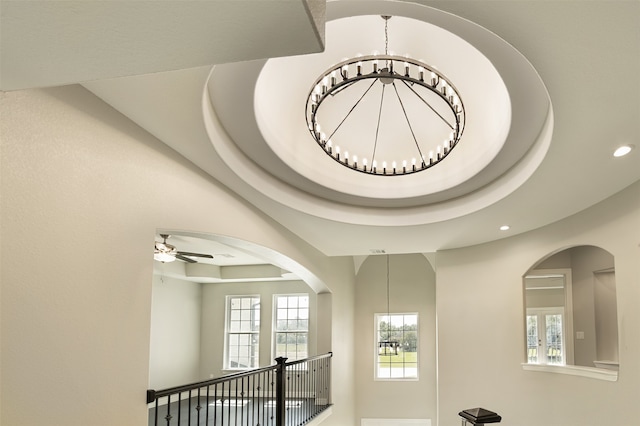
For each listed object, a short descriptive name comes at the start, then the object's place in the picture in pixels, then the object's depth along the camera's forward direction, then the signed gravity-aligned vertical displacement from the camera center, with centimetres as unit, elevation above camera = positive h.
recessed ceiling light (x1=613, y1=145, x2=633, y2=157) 478 +128
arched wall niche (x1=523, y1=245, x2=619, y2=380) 907 -17
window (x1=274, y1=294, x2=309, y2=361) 1367 -89
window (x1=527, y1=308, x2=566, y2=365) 1259 -96
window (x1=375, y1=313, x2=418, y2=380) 1309 -126
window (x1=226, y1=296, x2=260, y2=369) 1394 -108
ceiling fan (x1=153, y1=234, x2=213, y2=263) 744 +50
